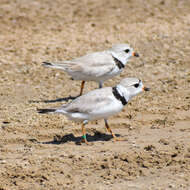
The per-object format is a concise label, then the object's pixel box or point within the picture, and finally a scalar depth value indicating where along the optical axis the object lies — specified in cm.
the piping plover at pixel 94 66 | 1550
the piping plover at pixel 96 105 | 1185
